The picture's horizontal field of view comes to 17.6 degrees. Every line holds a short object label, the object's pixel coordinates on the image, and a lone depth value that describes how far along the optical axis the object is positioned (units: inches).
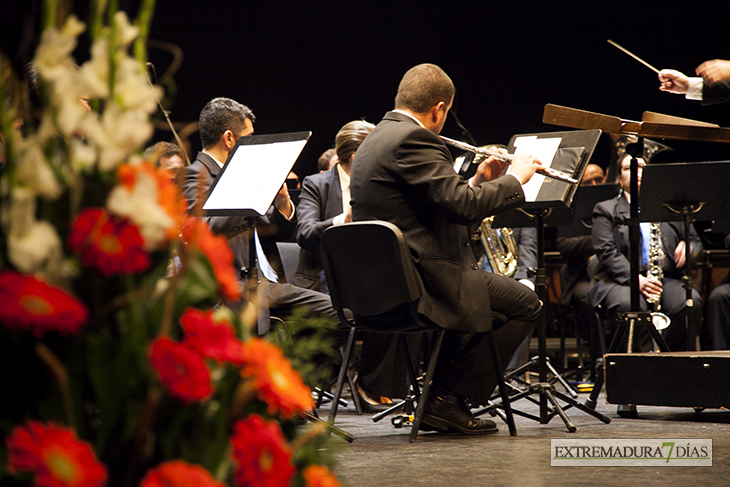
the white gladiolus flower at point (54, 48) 153.4
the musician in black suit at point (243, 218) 427.2
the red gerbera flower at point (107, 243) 150.7
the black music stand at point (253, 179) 395.3
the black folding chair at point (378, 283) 395.4
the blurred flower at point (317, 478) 170.0
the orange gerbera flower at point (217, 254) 169.6
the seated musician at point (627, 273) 486.1
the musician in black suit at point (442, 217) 401.1
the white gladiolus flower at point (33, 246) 145.5
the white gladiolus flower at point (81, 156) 153.9
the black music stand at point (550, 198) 415.4
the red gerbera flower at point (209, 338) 156.7
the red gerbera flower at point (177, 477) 144.4
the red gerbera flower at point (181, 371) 148.9
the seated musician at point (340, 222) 444.9
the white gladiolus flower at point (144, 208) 151.2
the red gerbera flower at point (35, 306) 144.2
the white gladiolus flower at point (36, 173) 147.8
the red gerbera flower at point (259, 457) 155.0
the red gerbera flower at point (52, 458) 137.0
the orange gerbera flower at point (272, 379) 160.2
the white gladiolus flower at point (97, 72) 156.7
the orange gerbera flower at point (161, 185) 156.4
